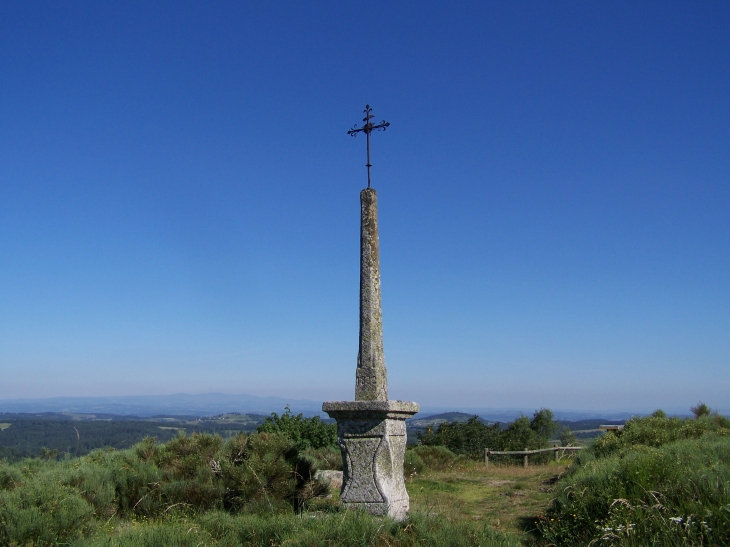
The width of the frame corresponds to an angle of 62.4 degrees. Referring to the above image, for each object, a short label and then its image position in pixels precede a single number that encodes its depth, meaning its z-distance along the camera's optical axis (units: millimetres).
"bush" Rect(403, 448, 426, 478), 16106
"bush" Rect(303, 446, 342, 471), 14812
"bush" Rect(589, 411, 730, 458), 12602
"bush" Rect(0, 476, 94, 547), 6281
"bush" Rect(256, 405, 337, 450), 17362
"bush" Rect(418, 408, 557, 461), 24578
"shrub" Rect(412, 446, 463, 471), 17959
